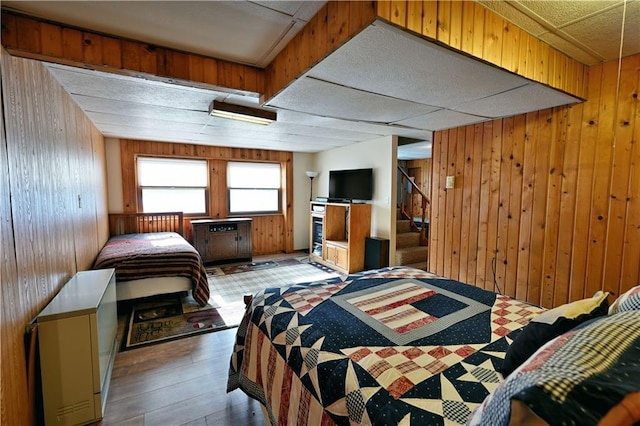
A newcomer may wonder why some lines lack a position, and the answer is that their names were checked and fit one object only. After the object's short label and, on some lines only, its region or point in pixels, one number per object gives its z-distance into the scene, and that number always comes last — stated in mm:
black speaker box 4535
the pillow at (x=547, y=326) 930
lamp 6152
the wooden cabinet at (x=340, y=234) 4711
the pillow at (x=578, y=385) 442
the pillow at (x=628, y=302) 955
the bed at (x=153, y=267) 3137
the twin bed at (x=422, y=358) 500
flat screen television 4914
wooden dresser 5184
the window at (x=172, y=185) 5191
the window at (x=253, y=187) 5953
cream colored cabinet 1655
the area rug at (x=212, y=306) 2828
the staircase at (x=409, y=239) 4836
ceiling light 2877
